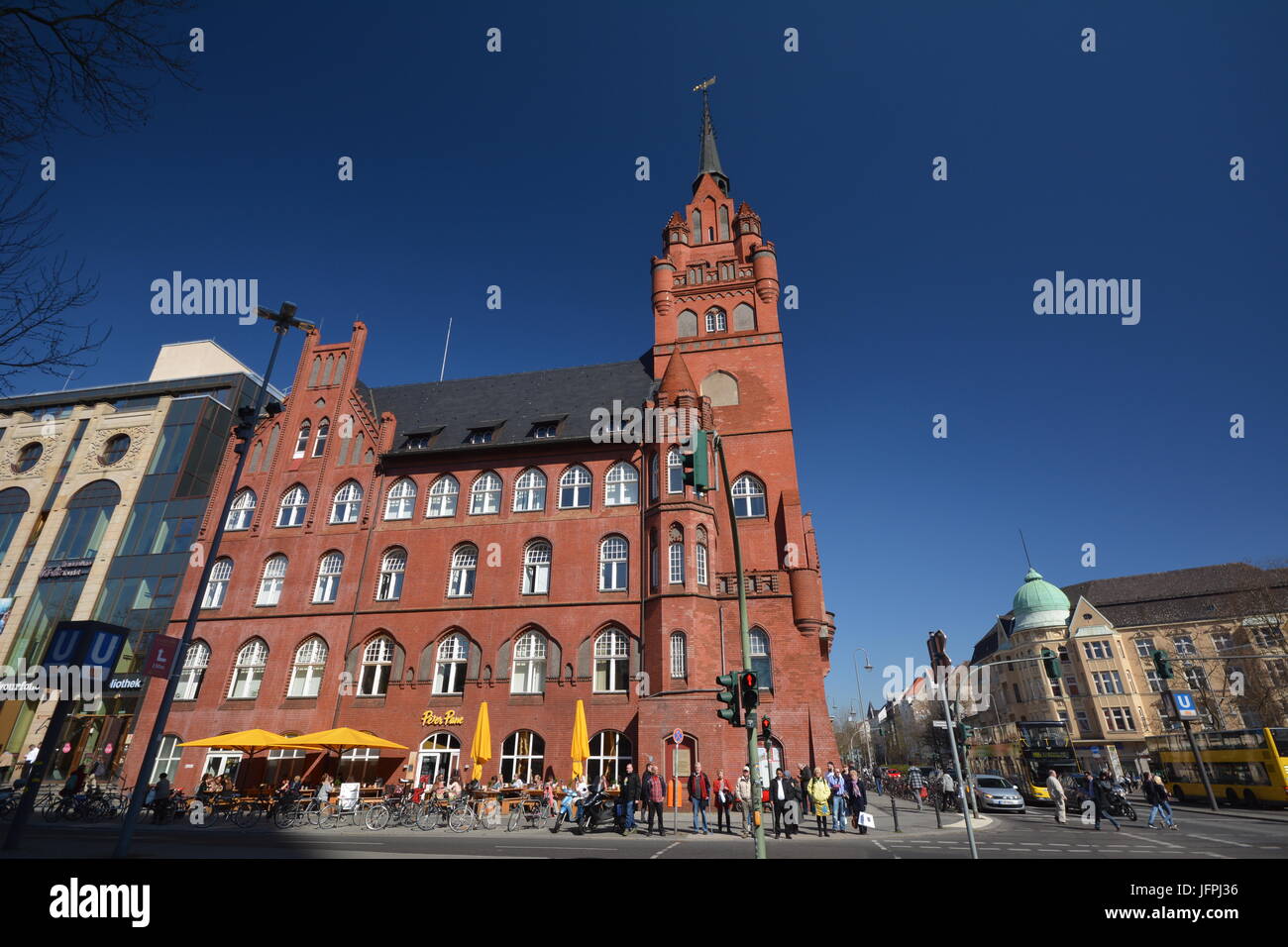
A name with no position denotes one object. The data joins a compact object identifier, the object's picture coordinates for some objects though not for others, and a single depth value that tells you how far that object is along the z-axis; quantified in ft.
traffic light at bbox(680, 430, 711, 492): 33.47
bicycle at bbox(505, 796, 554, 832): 65.26
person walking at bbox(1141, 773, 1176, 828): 69.72
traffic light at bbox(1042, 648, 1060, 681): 71.20
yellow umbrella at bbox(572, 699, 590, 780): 73.61
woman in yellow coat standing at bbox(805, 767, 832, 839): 59.72
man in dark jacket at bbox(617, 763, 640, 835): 59.93
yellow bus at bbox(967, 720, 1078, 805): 107.45
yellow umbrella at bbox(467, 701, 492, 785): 73.82
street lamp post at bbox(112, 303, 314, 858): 37.95
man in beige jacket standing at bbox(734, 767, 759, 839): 64.23
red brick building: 83.41
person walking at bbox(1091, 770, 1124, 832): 71.41
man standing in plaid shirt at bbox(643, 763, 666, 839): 58.65
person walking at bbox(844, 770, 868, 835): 65.57
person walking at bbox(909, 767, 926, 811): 104.08
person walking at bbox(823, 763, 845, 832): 65.26
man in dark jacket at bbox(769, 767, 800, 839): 59.06
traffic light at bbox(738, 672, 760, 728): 37.19
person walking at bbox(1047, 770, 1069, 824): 76.27
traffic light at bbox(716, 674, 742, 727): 37.04
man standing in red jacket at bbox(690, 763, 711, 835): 61.62
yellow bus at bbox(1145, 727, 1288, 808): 96.37
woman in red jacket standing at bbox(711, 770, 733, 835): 61.82
